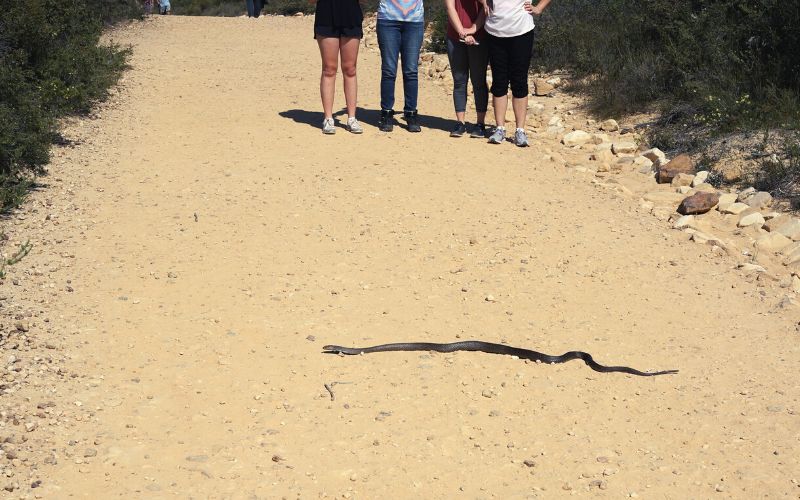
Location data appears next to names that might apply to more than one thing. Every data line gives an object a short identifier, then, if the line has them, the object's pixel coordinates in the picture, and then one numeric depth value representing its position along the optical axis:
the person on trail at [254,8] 22.89
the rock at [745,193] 8.91
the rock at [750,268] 7.41
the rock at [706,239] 7.89
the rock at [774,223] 8.27
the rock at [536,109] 12.14
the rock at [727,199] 8.78
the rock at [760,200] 8.73
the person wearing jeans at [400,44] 10.16
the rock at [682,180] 9.44
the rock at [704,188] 9.14
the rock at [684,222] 8.38
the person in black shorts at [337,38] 9.91
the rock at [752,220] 8.39
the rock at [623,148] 10.45
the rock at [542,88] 12.91
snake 5.93
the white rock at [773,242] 7.96
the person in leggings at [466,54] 10.20
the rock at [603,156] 10.23
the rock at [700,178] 9.37
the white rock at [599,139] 10.84
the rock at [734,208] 8.64
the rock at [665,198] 9.07
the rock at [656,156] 9.98
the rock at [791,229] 8.08
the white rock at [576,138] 10.88
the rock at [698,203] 8.67
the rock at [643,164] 9.95
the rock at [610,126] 11.30
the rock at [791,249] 7.82
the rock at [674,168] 9.59
